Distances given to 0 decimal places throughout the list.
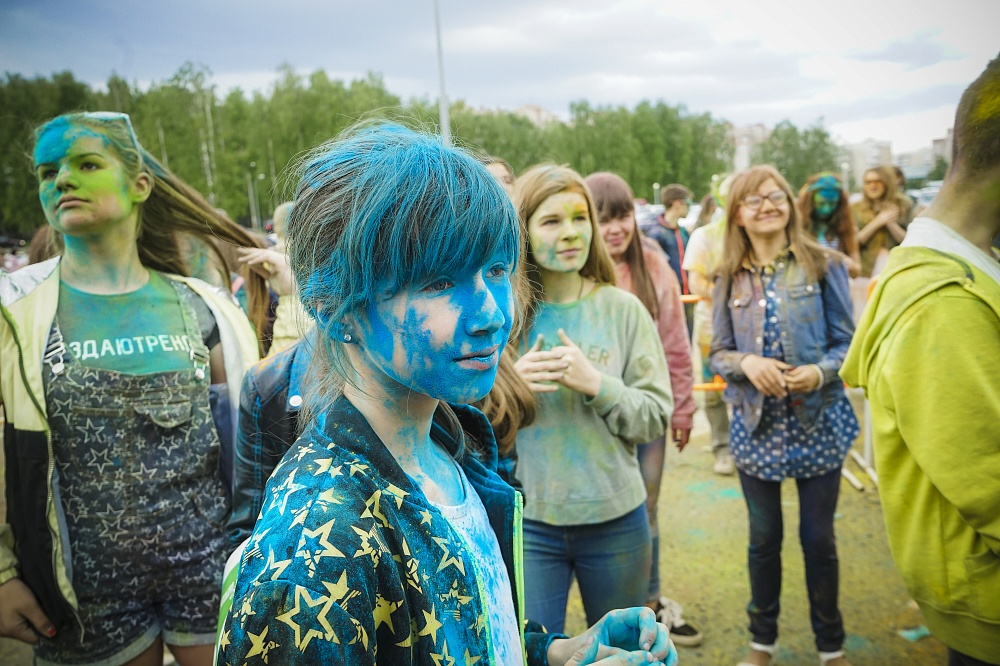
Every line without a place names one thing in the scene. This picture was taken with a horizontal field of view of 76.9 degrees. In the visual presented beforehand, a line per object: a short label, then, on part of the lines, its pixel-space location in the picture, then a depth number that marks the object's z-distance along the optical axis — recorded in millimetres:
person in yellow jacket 1571
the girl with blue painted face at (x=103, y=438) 1938
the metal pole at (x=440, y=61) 11447
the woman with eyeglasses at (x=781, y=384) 2730
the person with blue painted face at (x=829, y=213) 5082
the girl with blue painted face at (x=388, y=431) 811
